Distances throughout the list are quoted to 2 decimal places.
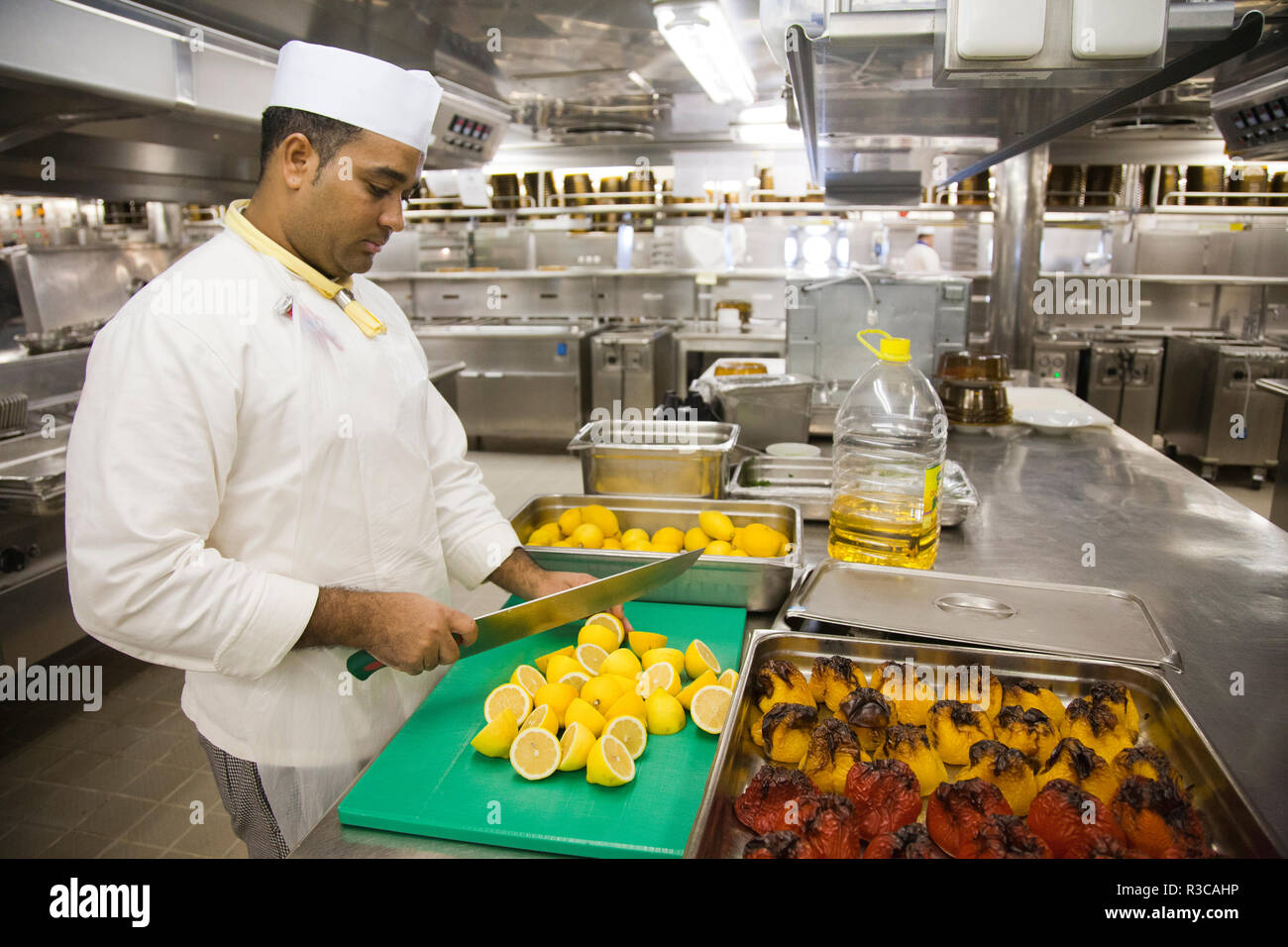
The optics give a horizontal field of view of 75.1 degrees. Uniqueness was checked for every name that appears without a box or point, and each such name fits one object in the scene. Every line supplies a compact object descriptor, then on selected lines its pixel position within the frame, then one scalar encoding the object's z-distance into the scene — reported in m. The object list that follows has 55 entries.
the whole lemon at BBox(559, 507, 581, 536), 1.96
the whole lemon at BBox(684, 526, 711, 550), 1.90
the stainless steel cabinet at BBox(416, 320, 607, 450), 7.23
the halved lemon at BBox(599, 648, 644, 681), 1.41
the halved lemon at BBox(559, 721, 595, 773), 1.16
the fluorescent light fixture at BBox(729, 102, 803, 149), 7.51
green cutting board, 1.05
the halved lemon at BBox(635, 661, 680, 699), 1.35
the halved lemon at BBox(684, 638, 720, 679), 1.42
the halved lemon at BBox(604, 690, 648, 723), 1.27
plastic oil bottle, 1.80
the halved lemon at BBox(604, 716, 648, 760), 1.20
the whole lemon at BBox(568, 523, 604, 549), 1.83
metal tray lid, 1.32
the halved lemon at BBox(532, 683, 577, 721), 1.28
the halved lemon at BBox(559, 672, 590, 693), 1.38
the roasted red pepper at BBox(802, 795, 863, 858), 0.91
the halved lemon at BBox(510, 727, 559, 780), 1.16
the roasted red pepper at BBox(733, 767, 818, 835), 0.96
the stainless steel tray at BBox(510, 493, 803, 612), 1.64
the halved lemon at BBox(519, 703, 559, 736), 1.24
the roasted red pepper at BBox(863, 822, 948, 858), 0.87
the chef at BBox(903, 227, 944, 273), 6.89
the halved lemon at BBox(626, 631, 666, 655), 1.52
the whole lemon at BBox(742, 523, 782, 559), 1.81
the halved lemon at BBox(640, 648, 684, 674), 1.42
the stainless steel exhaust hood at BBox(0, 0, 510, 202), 2.28
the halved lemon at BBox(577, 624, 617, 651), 1.52
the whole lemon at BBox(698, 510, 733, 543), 1.90
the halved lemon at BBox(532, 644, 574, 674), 1.47
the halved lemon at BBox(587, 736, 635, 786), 1.13
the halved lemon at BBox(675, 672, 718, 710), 1.32
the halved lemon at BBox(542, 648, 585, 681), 1.40
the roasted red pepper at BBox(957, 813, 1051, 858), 0.85
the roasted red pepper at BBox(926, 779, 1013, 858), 0.90
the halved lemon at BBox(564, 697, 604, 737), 1.23
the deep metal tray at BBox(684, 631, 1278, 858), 0.92
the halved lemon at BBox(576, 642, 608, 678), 1.46
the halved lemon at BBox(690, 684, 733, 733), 1.26
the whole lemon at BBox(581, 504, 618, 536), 1.95
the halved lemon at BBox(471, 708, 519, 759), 1.20
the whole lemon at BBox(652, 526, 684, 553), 1.87
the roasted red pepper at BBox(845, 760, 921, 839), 0.96
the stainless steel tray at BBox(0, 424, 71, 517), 2.59
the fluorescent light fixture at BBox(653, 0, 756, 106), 3.70
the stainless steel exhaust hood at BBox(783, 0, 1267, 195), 1.33
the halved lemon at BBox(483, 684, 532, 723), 1.28
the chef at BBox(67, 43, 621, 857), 1.17
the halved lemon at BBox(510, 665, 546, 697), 1.38
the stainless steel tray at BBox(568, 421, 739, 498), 2.18
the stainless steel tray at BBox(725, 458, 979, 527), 2.12
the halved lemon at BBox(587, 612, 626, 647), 1.56
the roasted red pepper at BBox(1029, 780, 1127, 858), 0.90
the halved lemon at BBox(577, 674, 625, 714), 1.31
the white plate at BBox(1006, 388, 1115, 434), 3.31
